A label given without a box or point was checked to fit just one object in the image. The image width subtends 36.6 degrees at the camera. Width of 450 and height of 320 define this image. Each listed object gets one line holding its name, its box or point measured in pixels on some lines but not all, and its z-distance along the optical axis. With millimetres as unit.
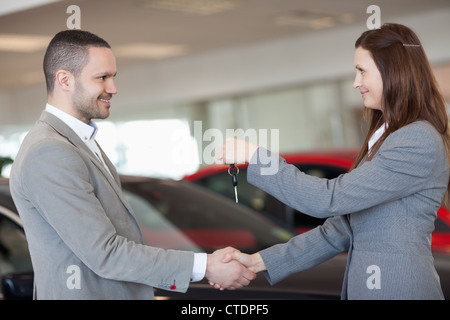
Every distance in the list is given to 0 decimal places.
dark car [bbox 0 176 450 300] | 3801
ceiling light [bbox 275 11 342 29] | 10398
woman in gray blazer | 2182
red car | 4922
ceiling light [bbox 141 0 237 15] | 8992
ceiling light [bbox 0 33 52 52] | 10938
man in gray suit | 2164
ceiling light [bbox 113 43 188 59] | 12492
